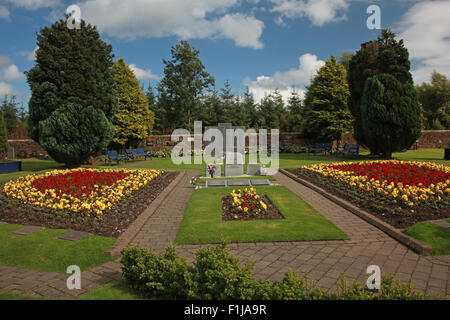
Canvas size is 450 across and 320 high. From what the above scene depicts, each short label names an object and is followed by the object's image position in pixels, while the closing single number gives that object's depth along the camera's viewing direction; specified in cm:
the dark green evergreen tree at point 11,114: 4531
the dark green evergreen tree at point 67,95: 1510
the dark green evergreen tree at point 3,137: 1977
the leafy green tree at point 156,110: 4045
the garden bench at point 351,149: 1969
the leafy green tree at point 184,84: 3400
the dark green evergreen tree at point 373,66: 1731
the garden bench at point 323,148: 2143
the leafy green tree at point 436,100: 3653
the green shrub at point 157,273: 335
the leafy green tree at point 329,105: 2480
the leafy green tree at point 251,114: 4229
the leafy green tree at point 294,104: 4742
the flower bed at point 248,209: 707
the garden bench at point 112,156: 1790
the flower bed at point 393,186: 665
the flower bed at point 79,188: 755
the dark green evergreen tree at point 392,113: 1623
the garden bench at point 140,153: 2069
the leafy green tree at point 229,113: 4077
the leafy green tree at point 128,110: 2405
